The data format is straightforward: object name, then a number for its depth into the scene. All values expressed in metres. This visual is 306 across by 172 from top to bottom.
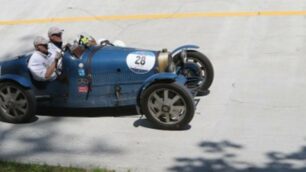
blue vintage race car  14.94
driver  15.77
